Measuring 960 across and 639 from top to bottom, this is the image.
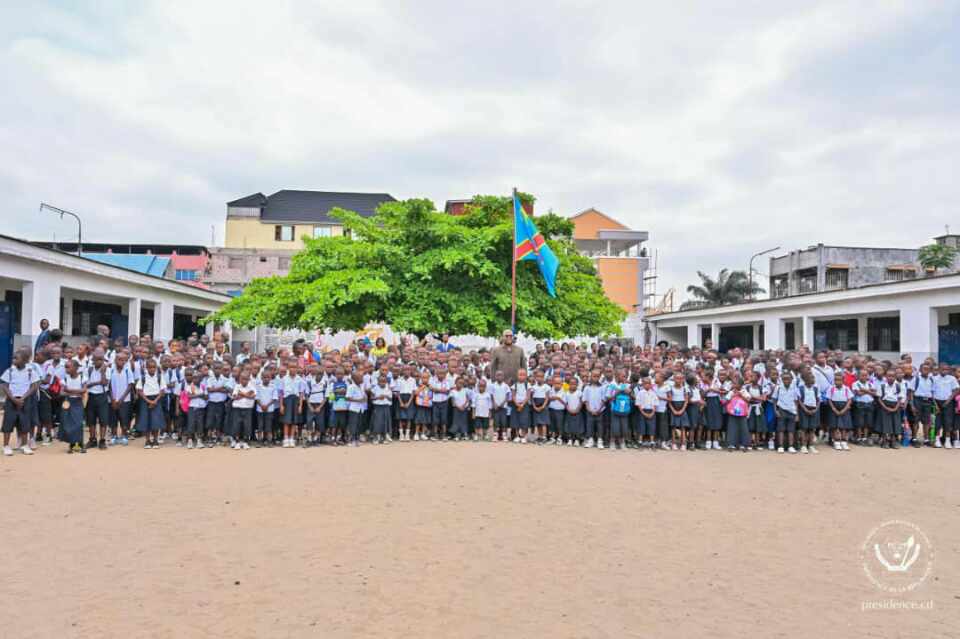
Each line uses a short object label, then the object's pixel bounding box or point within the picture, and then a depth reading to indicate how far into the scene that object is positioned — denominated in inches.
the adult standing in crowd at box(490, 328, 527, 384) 498.3
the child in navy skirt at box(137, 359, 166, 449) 418.3
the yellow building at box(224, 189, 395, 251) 2228.1
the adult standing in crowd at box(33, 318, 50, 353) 488.3
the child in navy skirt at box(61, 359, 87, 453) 387.5
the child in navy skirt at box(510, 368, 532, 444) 467.8
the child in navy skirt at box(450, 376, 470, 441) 471.8
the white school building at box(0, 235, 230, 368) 618.5
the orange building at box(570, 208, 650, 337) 1640.0
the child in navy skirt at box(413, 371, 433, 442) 465.7
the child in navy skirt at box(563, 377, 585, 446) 458.4
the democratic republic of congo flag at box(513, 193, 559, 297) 625.0
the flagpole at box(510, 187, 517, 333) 594.0
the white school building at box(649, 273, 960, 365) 707.4
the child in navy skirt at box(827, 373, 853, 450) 457.7
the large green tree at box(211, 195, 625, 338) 669.9
